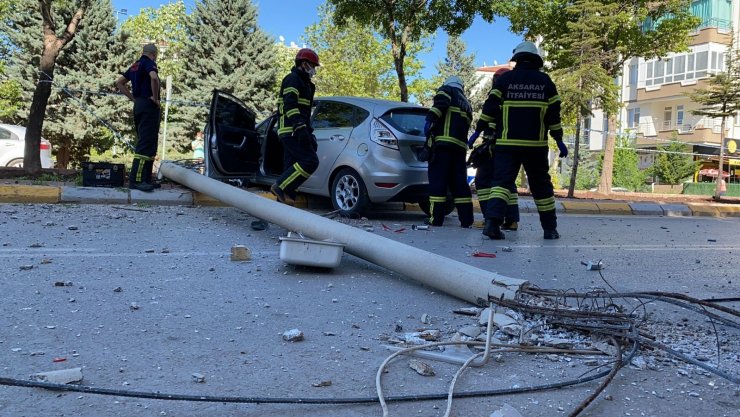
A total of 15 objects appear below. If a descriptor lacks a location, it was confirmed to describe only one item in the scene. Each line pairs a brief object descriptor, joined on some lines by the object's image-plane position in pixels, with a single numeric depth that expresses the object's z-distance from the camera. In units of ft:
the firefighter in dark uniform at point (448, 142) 24.79
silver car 25.91
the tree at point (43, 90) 33.06
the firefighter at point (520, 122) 22.03
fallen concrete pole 12.59
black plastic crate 28.99
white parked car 53.01
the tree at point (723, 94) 65.21
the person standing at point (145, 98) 26.84
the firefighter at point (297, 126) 24.52
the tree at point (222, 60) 100.48
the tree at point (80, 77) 85.76
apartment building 119.44
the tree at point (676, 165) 112.37
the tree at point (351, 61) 98.84
